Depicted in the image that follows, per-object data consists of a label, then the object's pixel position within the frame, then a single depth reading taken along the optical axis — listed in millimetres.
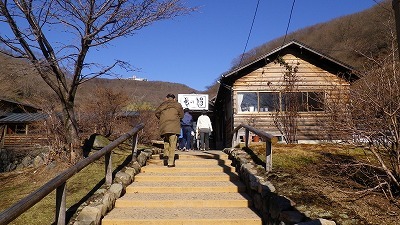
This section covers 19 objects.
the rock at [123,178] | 6802
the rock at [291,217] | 4336
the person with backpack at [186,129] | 13742
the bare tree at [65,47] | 7805
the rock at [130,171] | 7376
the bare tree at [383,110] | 5516
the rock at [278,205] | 4789
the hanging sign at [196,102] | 31484
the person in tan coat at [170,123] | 8500
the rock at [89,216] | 4879
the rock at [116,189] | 6242
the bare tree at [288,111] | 14922
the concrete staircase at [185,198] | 5391
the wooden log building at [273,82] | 17281
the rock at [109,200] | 5688
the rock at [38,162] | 9295
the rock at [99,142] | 10412
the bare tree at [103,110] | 17656
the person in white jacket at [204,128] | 14844
